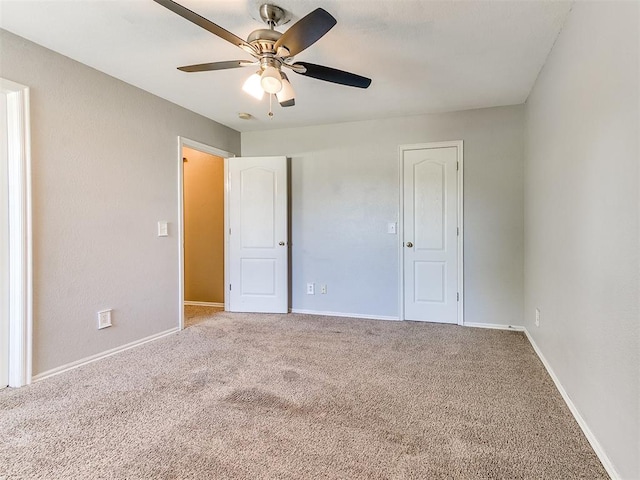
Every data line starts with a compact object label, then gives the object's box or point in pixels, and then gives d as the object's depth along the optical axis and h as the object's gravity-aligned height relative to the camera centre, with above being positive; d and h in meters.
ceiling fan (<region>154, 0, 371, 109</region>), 1.59 +0.98
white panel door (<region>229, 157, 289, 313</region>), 4.25 -0.02
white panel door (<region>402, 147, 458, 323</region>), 3.78 -0.02
